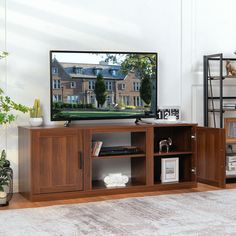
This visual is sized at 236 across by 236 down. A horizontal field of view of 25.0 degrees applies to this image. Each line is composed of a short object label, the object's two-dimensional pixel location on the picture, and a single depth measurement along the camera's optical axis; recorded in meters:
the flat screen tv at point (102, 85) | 5.43
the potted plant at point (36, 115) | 5.36
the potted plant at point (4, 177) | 4.93
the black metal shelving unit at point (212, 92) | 6.09
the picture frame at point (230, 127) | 6.41
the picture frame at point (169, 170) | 5.71
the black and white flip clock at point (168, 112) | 6.19
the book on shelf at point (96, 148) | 5.44
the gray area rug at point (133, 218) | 3.97
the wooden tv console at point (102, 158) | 5.12
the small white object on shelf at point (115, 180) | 5.53
